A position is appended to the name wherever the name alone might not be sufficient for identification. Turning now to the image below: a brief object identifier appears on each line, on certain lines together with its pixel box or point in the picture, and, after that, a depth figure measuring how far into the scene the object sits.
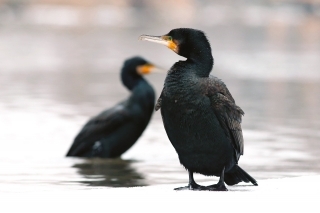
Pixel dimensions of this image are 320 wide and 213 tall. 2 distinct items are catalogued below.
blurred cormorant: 21.86
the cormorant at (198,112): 13.76
